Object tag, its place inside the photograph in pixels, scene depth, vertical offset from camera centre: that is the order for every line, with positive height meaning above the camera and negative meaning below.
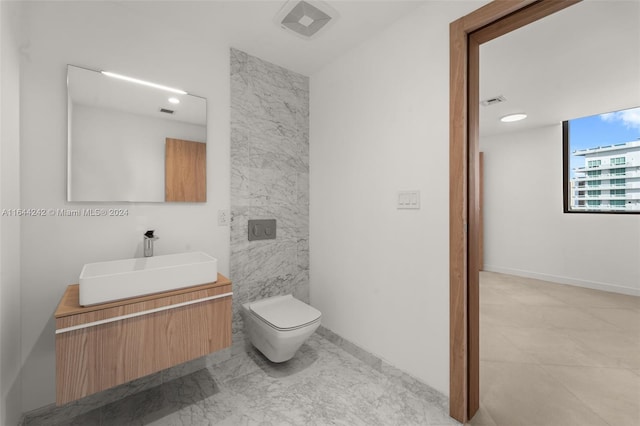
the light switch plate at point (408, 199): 1.67 +0.09
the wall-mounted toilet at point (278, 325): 1.73 -0.75
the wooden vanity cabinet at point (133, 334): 1.12 -0.58
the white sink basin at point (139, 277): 1.20 -0.32
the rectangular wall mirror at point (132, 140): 1.54 +0.47
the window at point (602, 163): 3.29 +0.67
